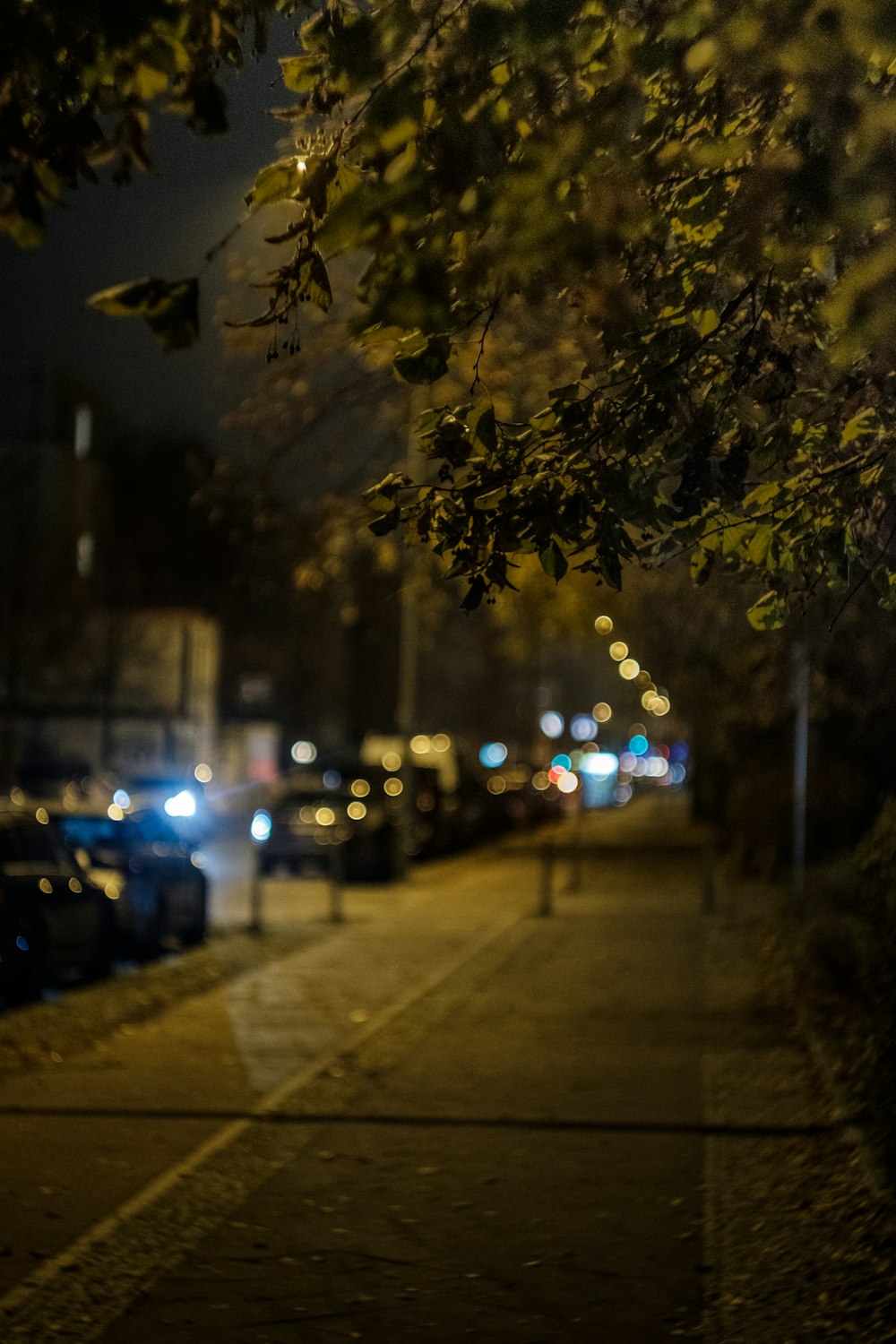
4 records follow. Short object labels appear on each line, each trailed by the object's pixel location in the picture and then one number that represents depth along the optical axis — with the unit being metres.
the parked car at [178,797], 33.12
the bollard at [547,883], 22.34
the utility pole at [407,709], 28.88
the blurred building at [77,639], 45.50
